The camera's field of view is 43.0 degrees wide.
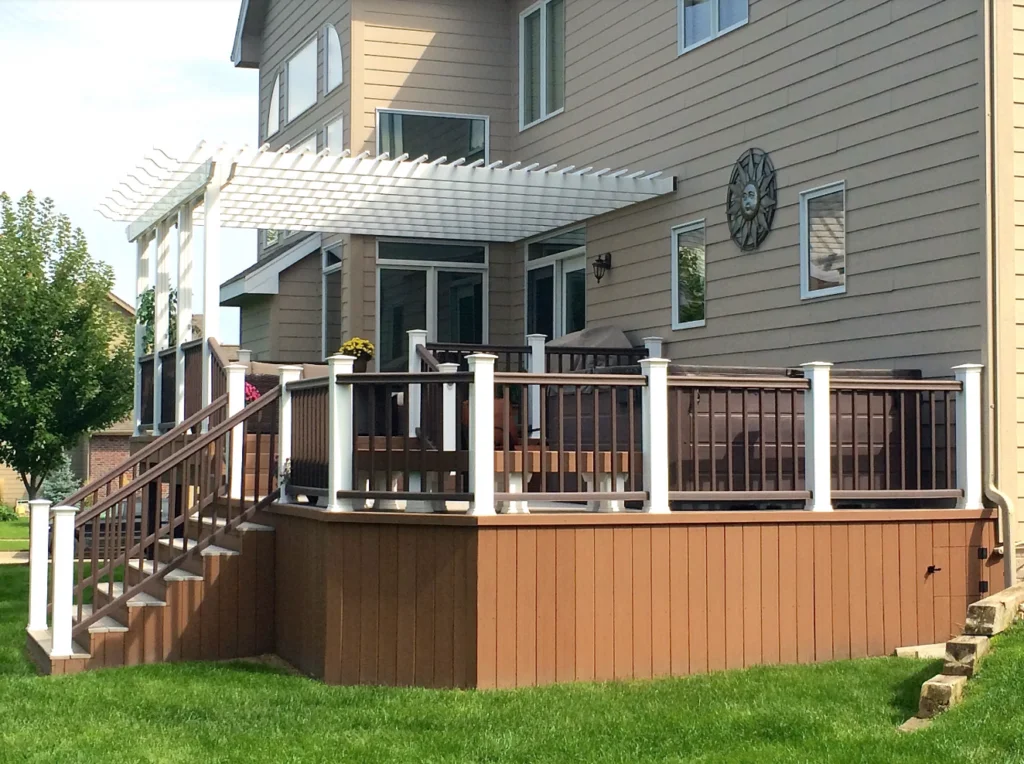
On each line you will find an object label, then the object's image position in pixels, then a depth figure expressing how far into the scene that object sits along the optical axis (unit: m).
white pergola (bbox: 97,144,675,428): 11.34
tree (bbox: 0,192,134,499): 20.47
